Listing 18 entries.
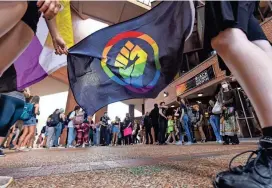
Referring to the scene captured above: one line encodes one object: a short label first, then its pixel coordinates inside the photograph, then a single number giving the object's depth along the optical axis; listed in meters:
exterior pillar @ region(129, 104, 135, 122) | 22.30
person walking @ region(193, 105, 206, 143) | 7.01
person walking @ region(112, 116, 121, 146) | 10.09
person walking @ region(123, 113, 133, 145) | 10.60
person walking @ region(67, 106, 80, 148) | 7.24
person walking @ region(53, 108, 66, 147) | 7.07
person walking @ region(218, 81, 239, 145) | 4.32
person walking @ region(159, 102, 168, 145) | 6.97
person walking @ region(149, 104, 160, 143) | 7.52
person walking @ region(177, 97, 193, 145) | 6.47
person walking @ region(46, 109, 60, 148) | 6.72
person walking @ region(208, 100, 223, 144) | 5.35
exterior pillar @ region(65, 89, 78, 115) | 13.67
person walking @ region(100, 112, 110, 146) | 9.80
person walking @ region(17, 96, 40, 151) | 4.41
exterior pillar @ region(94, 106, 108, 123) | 15.12
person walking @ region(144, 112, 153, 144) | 8.45
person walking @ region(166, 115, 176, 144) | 7.88
